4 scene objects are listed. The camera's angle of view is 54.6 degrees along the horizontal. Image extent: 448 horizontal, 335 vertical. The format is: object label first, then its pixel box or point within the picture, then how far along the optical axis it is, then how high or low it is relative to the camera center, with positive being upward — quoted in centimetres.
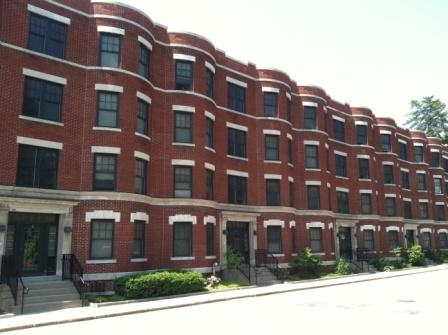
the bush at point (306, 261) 3069 -171
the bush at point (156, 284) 1986 -224
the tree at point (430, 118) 7362 +2026
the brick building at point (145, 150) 2066 +505
